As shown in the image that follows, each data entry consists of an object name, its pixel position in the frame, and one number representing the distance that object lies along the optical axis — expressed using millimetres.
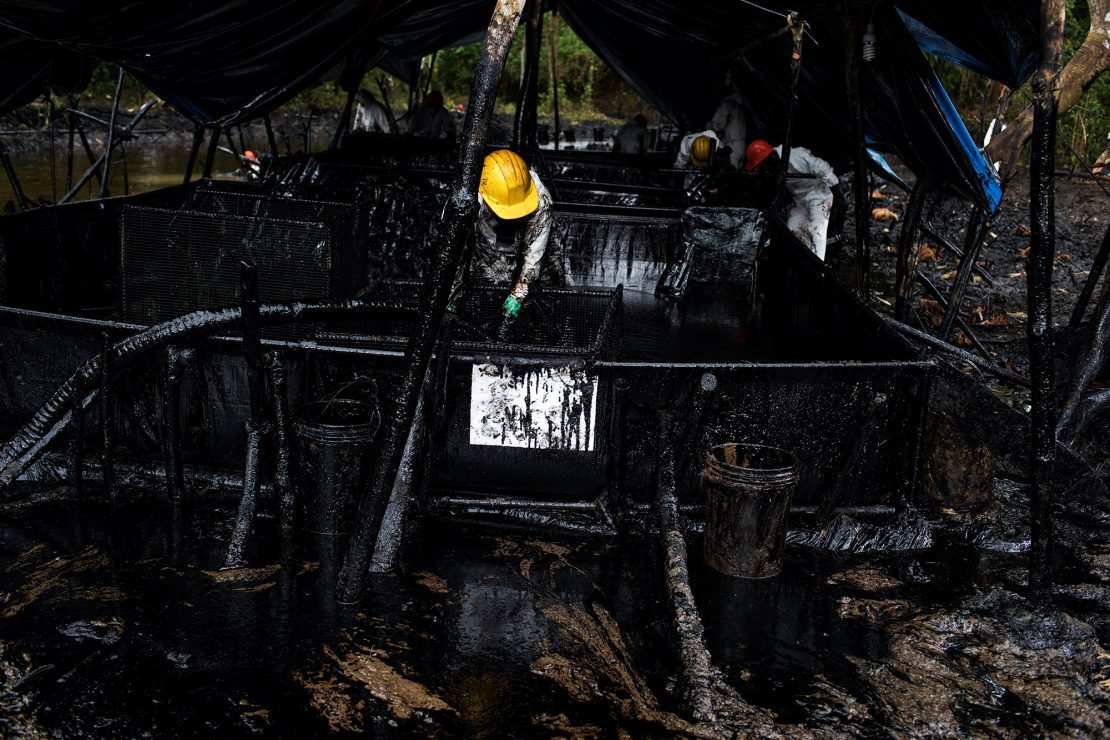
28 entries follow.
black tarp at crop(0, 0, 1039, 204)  6961
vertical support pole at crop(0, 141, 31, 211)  9227
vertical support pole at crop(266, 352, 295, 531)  5281
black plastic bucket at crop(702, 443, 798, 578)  5051
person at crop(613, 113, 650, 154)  18156
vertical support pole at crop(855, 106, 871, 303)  8234
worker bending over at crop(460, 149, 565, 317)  6535
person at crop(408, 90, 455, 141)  17469
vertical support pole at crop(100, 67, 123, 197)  9914
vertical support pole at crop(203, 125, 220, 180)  9981
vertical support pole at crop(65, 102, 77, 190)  10496
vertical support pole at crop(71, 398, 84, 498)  5230
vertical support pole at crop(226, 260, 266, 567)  5000
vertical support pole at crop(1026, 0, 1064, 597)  4527
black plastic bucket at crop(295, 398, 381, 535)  5215
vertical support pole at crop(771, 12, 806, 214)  8742
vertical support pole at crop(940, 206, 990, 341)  7824
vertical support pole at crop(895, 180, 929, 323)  8477
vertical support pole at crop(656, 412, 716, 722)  3934
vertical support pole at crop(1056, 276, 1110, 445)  6734
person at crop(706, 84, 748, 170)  13773
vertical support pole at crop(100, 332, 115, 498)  5078
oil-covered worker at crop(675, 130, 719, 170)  12430
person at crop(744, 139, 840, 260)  11664
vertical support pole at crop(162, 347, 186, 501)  5242
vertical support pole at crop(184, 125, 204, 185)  11059
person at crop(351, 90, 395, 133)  18203
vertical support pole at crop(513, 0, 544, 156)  11672
